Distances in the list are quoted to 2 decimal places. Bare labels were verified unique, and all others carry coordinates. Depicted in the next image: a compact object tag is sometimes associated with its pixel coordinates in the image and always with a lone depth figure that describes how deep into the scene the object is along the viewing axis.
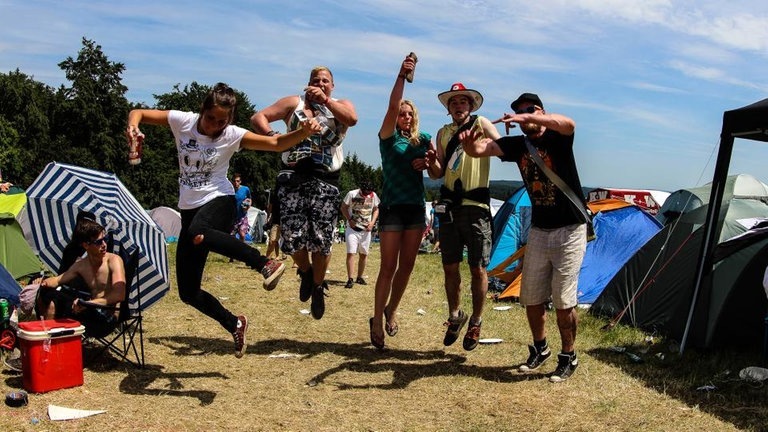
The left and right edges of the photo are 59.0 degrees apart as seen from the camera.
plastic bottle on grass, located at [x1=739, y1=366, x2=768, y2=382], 5.25
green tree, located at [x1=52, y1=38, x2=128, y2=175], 39.81
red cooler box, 4.69
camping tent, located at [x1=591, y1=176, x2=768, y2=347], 6.17
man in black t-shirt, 5.15
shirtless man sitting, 5.35
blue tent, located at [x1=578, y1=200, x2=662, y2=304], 9.80
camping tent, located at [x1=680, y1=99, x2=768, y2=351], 5.48
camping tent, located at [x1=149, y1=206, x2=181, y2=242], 29.27
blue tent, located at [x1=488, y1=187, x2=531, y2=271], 14.21
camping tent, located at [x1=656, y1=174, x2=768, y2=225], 12.93
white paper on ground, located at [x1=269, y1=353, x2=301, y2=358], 6.12
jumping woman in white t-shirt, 4.69
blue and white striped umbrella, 5.96
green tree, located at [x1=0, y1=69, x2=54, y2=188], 40.16
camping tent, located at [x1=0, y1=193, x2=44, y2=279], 9.13
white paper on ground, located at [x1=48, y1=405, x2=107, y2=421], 4.19
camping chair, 5.48
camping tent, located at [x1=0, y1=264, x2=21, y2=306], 6.37
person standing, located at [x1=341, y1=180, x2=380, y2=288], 11.09
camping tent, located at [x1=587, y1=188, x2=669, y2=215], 30.32
